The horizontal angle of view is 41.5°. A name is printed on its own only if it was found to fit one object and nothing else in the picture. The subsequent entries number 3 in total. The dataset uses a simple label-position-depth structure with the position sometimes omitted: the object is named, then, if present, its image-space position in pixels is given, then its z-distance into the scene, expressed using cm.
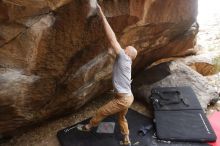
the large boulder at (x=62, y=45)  348
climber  402
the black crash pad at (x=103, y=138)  463
